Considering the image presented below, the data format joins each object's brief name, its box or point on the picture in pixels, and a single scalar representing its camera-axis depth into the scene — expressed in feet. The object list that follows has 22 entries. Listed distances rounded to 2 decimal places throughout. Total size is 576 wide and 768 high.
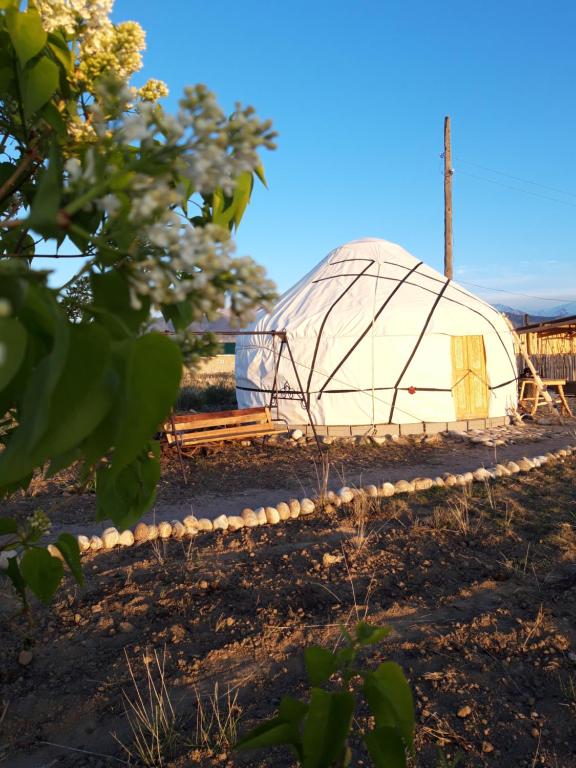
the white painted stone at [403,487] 22.50
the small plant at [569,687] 8.49
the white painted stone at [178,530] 17.43
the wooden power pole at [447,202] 51.39
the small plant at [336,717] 3.05
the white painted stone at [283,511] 19.38
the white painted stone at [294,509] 19.57
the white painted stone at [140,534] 16.96
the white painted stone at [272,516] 19.02
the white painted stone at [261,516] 18.86
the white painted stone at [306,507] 19.88
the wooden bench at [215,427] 28.94
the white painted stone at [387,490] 22.08
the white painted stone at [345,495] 20.70
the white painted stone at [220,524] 18.28
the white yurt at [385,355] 37.47
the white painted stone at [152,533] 17.11
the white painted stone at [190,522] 17.90
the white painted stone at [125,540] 16.80
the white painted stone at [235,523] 18.36
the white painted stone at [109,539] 16.61
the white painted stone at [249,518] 18.57
